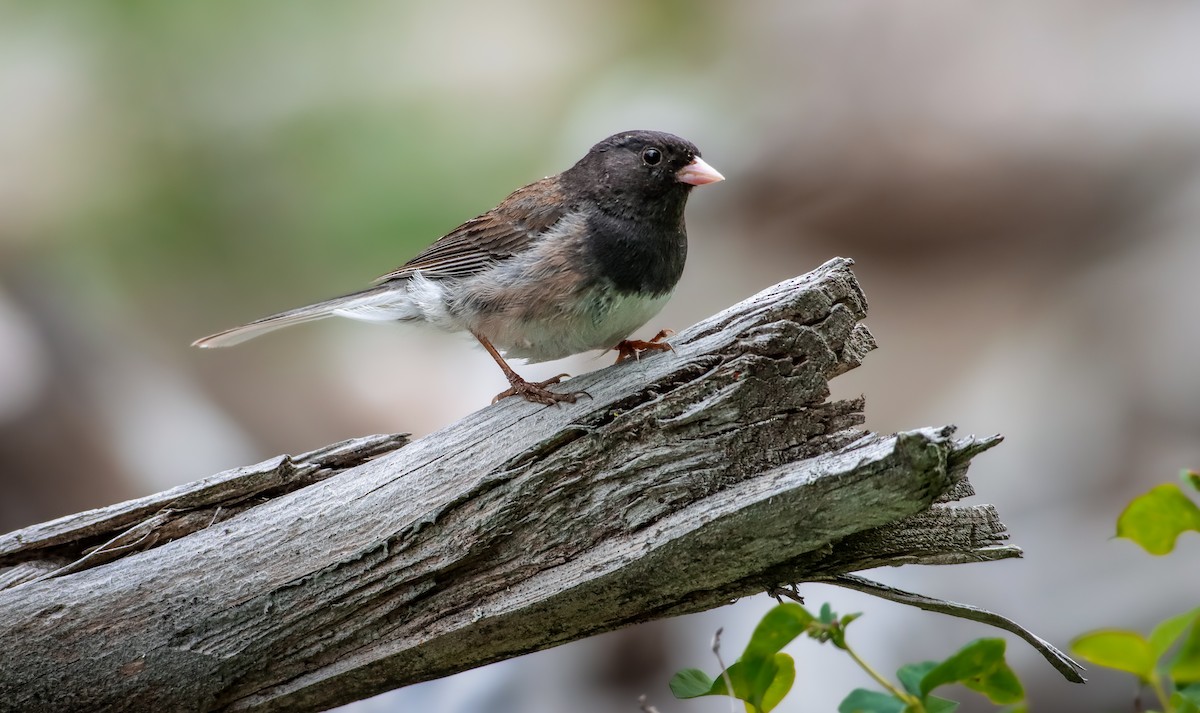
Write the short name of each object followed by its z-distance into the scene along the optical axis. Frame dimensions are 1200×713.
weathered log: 4.04
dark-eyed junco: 4.09
